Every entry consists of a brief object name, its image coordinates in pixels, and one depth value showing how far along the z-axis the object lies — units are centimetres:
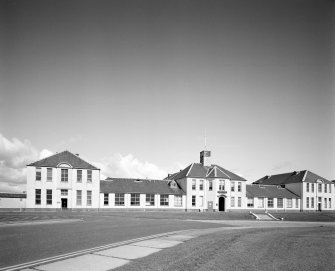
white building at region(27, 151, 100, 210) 5550
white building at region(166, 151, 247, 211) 6744
